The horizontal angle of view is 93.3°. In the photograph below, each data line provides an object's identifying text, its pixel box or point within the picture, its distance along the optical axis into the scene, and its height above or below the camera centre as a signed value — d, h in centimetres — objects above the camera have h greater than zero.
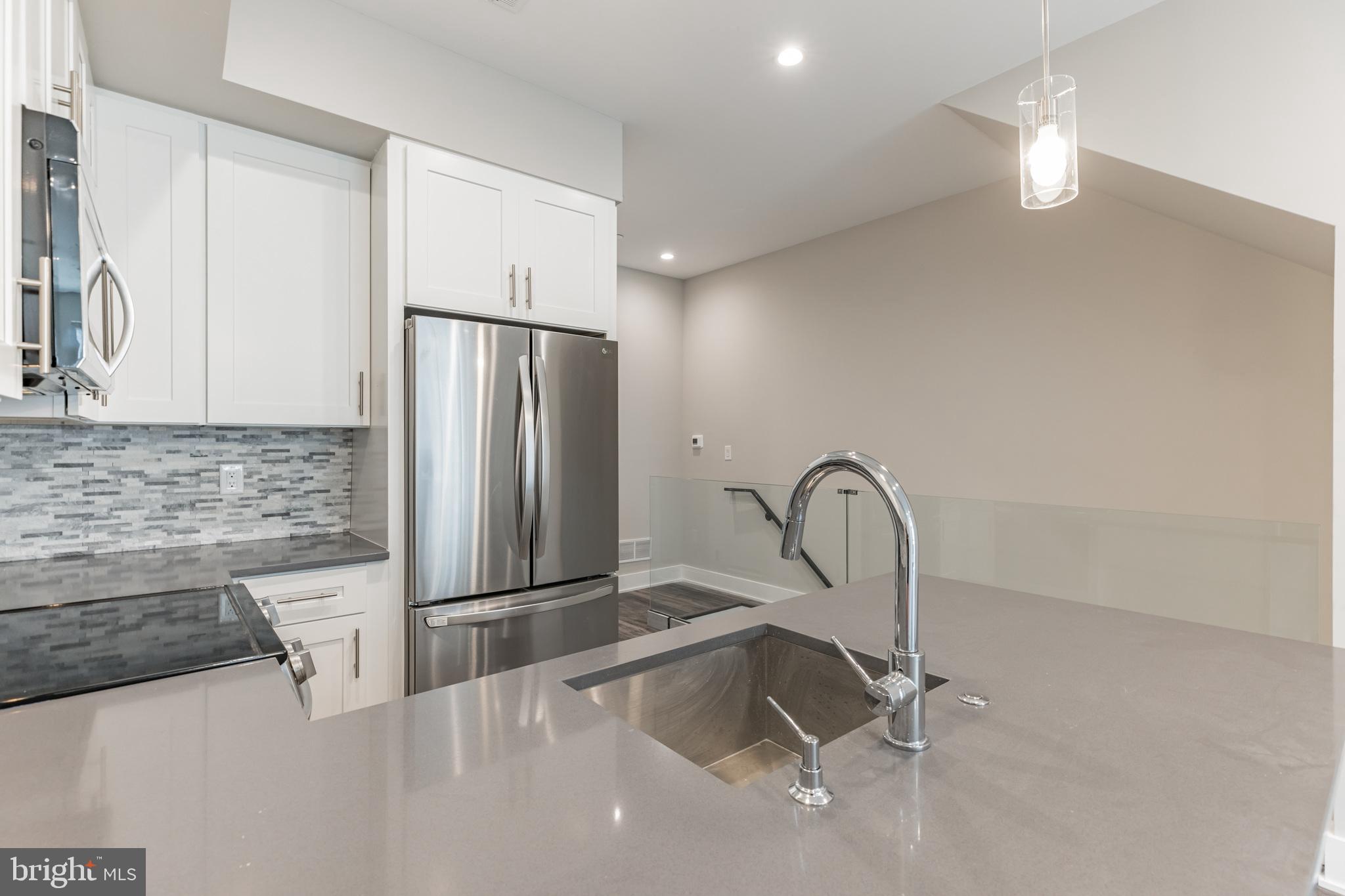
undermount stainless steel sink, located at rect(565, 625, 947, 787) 111 -47
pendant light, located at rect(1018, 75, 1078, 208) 134 +66
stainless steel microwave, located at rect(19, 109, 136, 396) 85 +27
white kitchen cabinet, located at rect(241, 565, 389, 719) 198 -59
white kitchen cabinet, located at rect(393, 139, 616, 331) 223 +77
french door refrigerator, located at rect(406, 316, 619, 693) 213 -19
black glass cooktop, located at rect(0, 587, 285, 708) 96 -37
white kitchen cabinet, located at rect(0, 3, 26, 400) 74 +30
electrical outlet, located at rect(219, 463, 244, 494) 230 -13
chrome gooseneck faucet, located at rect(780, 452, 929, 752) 79 -27
